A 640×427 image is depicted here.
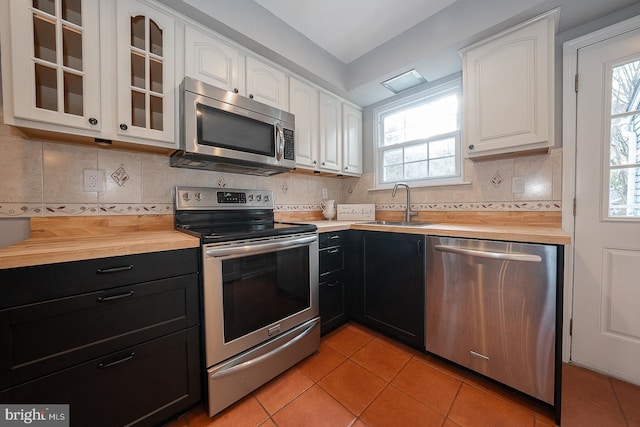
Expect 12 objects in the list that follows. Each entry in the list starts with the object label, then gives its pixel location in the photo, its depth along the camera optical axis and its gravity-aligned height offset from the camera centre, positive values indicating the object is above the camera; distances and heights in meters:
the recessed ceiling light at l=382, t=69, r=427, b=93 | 2.11 +1.22
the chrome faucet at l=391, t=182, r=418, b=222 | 2.20 +0.03
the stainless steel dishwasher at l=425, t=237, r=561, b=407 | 1.16 -0.57
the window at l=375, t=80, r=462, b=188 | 2.18 +0.71
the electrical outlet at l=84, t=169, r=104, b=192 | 1.36 +0.18
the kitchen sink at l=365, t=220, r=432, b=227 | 2.17 -0.14
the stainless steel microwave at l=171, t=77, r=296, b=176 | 1.39 +0.52
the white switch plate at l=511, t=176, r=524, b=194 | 1.74 +0.18
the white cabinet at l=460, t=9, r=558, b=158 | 1.43 +0.79
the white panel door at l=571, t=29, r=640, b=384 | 1.39 -0.02
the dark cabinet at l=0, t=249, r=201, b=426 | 0.81 -0.51
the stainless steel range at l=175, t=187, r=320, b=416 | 1.18 -0.49
